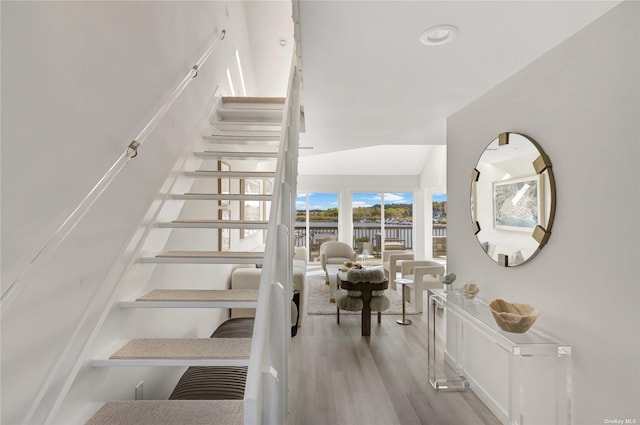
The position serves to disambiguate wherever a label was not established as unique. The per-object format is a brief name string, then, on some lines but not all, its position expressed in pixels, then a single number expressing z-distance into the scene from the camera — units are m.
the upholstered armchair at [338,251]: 8.24
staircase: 1.34
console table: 1.86
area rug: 5.21
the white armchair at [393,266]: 6.82
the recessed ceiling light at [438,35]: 1.68
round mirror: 2.04
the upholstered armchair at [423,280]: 5.19
